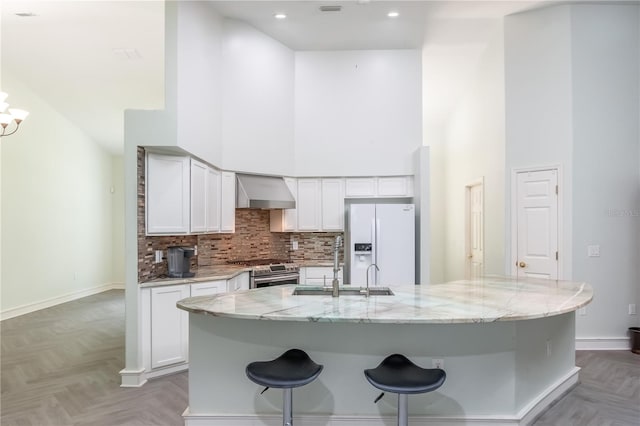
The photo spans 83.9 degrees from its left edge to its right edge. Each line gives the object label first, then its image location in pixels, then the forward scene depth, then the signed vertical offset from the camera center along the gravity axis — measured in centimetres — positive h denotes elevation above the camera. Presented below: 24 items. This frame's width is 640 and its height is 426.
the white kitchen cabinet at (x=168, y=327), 340 -106
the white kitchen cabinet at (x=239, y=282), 400 -75
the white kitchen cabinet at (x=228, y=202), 462 +22
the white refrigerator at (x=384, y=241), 488 -32
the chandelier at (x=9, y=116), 408 +125
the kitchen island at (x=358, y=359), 239 -96
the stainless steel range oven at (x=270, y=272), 448 -71
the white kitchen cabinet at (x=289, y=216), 541 +4
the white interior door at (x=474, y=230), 598 -22
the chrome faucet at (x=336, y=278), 256 -43
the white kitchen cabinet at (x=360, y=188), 541 +46
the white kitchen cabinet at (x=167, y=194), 356 +26
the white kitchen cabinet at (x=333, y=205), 541 +20
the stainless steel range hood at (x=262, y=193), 472 +35
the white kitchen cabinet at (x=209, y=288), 363 -72
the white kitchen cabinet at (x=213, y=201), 426 +22
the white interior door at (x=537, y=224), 429 -8
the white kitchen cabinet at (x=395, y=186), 535 +48
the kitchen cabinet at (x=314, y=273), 508 -79
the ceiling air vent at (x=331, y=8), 434 +257
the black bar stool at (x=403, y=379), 186 -87
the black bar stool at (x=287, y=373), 192 -86
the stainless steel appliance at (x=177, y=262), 375 -46
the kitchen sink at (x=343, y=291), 277 -58
